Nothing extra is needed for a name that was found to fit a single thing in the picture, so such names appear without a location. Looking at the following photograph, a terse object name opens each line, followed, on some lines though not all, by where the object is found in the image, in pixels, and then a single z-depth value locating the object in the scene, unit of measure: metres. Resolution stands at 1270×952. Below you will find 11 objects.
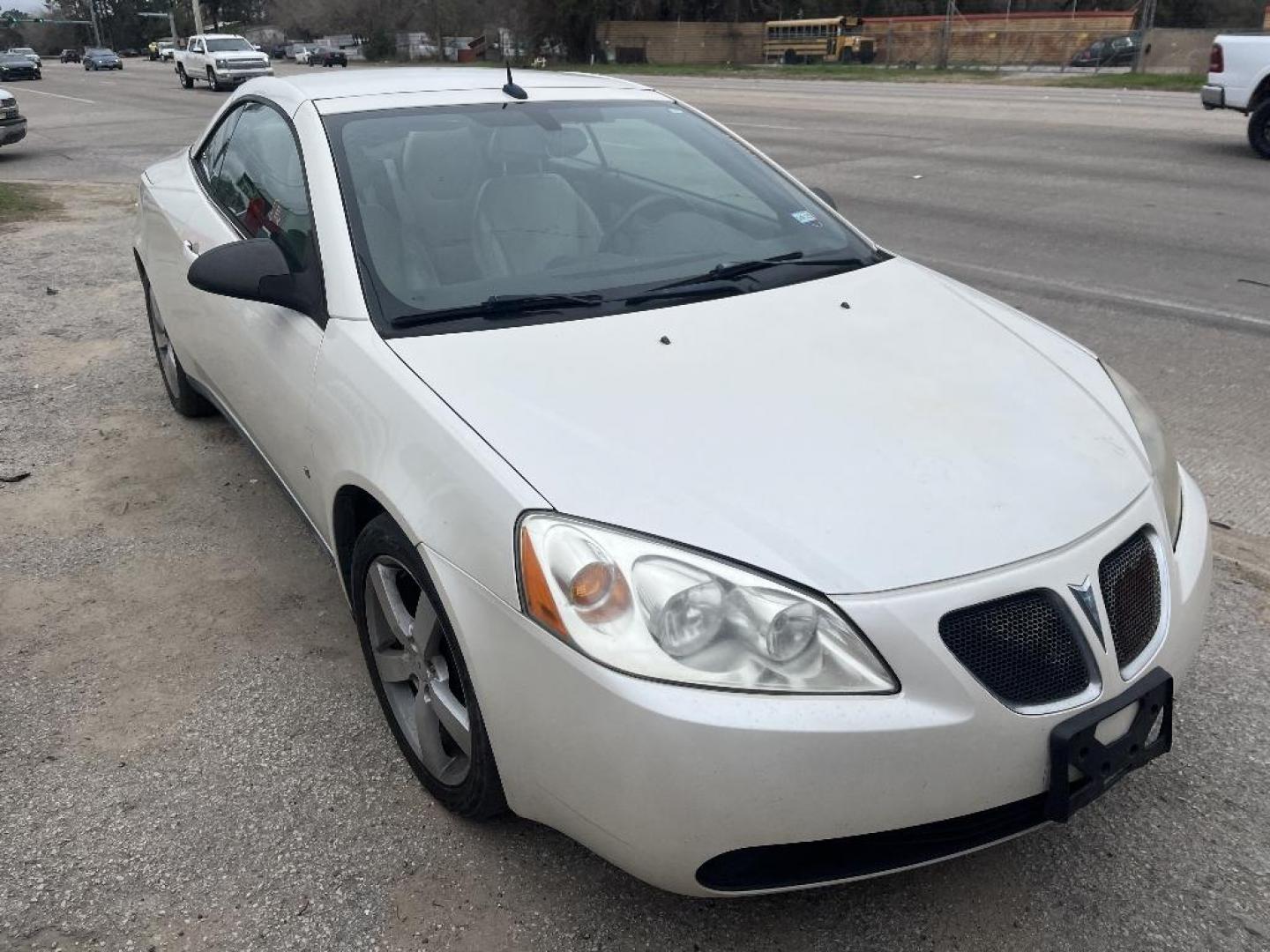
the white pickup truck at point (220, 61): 36.41
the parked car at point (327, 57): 62.28
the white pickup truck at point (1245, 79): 12.53
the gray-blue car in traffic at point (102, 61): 64.38
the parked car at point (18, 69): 50.72
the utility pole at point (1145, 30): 30.53
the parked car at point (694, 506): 1.87
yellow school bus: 47.28
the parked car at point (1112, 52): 37.94
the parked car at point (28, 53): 53.69
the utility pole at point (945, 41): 38.22
